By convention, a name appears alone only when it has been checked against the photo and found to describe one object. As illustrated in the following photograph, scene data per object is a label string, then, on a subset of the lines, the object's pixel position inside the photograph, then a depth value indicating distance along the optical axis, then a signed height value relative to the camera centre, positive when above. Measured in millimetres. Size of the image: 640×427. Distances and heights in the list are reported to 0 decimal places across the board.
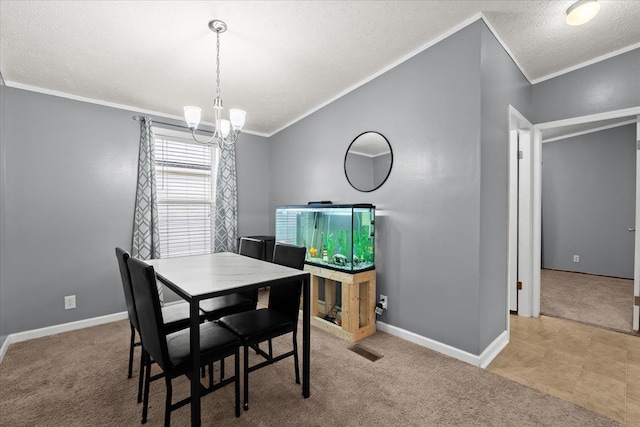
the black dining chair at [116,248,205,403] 1711 -699
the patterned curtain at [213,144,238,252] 3922 +104
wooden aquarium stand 2555 -855
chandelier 1987 +709
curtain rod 3286 +1094
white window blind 3602 +261
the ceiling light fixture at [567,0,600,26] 1778 +1292
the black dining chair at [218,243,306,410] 1714 -703
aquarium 2654 -215
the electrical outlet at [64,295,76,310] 2902 -917
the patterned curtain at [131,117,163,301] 3260 +71
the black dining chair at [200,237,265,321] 2166 -719
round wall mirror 2721 +525
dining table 1391 -395
